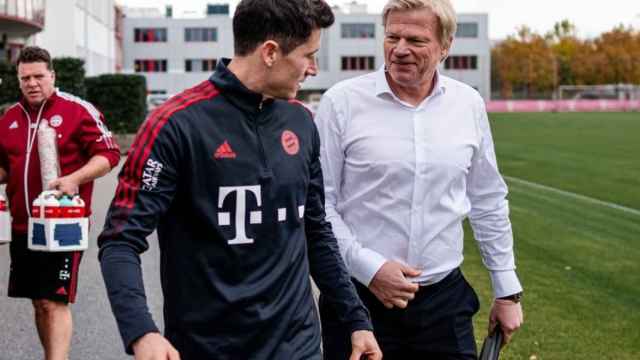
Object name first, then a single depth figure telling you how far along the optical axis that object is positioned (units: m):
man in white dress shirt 4.09
